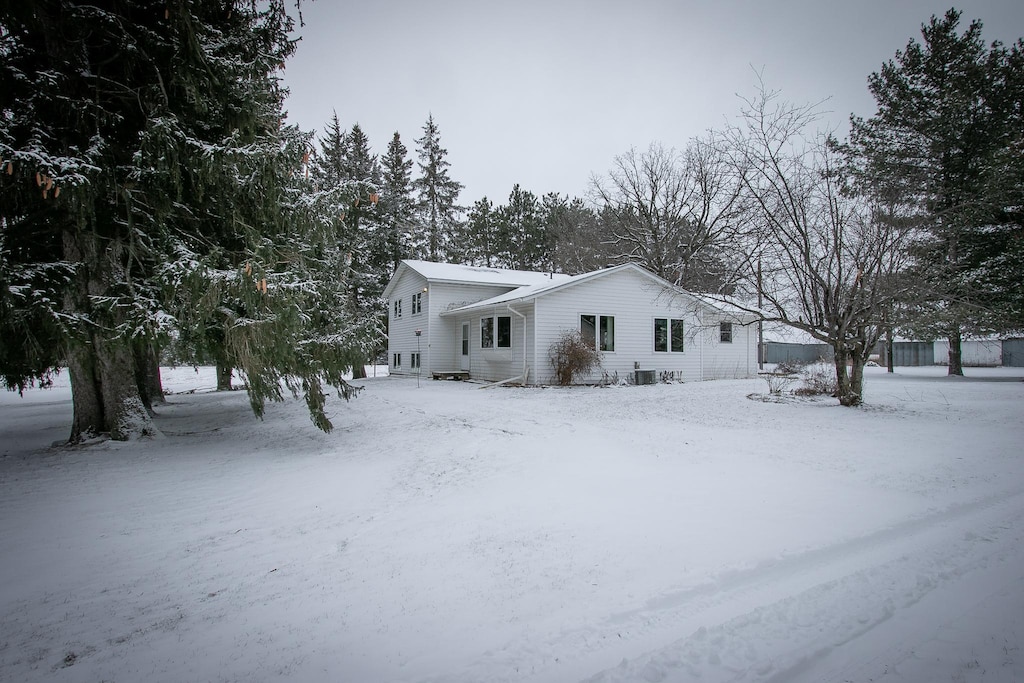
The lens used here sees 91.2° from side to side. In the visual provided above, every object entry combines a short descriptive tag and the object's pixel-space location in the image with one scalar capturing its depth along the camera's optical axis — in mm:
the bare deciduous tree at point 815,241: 10961
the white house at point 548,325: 17328
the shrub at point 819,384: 13070
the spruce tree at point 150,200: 6441
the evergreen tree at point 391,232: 27203
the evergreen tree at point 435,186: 35812
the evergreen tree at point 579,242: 30219
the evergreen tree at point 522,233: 38031
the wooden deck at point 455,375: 20234
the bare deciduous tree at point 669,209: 25703
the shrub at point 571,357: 16539
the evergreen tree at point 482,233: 38625
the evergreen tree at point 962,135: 18500
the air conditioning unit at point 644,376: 17797
